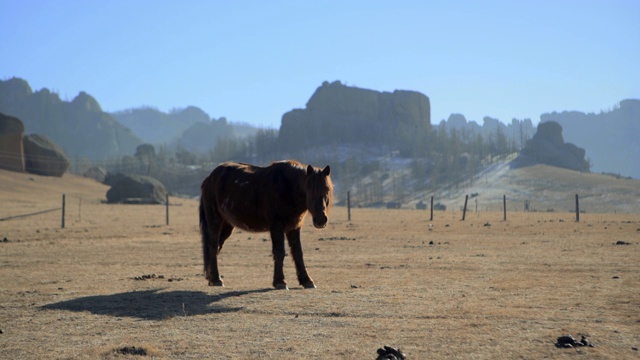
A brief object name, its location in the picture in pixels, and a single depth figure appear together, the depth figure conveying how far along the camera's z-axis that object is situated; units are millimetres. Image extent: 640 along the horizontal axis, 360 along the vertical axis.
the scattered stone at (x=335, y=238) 25100
